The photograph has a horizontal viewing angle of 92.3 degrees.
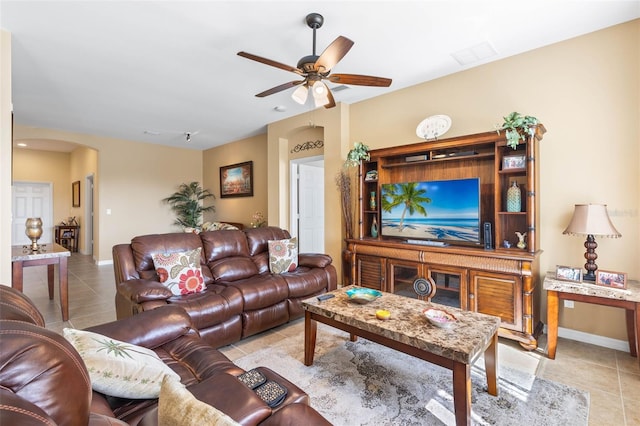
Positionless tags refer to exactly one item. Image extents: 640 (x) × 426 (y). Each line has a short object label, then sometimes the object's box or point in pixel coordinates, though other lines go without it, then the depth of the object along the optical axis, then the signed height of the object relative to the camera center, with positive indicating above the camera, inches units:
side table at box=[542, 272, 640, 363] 88.5 -26.5
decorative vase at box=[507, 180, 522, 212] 115.8 +4.5
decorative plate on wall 136.9 +38.6
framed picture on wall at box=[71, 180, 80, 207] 317.4 +20.7
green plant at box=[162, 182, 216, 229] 298.4 +7.4
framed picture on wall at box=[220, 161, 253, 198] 261.6 +28.9
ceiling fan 86.7 +43.5
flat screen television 126.2 +0.6
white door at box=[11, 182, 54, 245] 312.8 +7.5
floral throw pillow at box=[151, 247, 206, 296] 106.2 -21.0
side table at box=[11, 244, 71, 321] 119.6 -19.7
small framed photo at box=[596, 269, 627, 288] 93.4 -21.1
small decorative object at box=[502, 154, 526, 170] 113.4 +18.5
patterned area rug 70.9 -47.1
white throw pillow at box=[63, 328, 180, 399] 44.4 -23.3
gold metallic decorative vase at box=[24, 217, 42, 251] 130.3 -6.3
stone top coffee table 62.6 -28.2
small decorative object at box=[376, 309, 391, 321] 79.4 -26.9
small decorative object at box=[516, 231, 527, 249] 115.0 -11.3
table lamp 95.2 -5.1
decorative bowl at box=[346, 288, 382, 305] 92.1 -25.9
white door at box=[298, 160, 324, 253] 225.6 +3.8
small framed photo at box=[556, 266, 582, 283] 100.1 -20.8
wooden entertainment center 107.3 -14.5
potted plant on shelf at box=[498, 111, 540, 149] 105.5 +29.3
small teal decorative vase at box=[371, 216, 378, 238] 159.8 -9.1
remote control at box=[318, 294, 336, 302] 96.3 -27.1
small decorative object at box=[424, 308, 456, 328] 73.4 -26.6
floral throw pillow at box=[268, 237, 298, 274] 135.5 -19.9
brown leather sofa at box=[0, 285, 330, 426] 25.5 -23.1
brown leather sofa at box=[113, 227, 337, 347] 97.3 -26.5
